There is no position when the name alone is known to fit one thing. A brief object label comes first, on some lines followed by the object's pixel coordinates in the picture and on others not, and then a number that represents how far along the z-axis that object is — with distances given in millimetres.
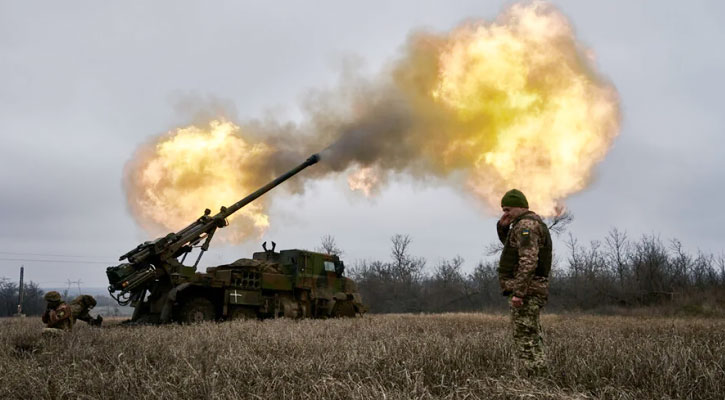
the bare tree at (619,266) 40047
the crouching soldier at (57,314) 9109
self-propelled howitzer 14023
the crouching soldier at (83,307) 12422
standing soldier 5078
